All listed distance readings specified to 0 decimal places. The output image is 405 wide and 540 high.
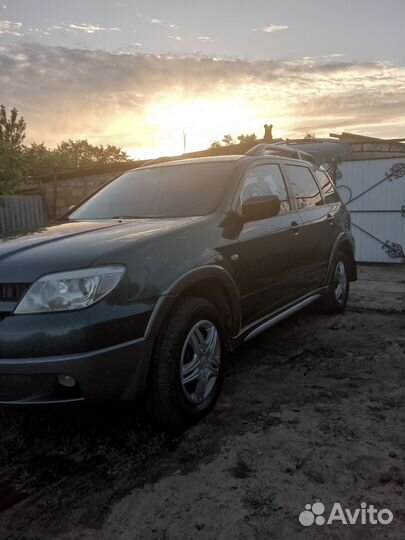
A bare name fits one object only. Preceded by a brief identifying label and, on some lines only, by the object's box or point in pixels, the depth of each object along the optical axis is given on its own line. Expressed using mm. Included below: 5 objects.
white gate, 10758
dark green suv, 2270
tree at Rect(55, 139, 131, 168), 51531
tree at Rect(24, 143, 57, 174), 37291
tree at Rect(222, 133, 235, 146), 56688
